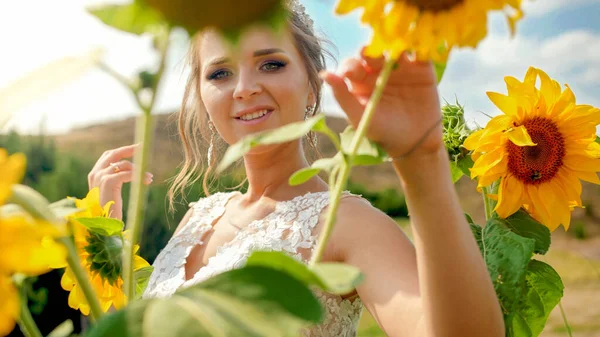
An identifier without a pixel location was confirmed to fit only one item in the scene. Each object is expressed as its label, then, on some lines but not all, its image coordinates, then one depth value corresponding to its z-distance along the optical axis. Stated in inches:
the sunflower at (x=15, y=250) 6.9
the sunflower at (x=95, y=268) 24.2
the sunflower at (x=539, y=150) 27.1
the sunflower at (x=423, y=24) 10.3
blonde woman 16.7
